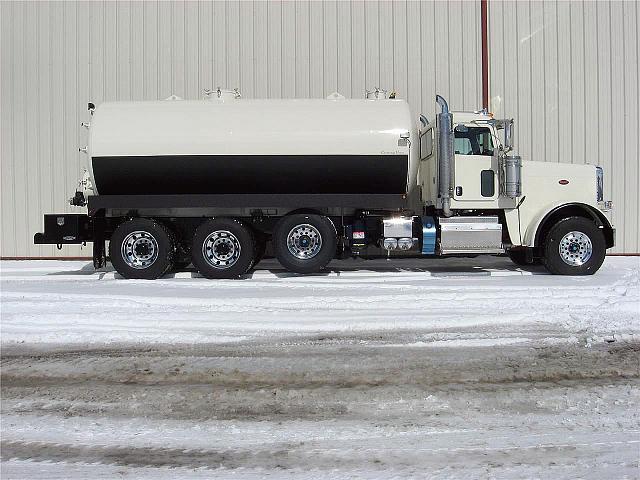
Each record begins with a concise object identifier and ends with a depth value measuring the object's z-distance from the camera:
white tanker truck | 10.26
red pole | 13.68
